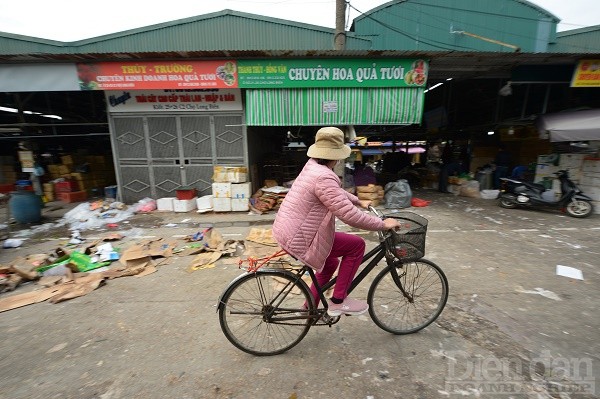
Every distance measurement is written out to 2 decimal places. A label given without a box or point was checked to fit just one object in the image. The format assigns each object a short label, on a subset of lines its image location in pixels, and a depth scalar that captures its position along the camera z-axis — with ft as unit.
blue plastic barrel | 21.59
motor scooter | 22.34
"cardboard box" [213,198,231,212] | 24.35
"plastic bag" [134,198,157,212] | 25.50
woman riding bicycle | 6.64
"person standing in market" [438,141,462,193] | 34.04
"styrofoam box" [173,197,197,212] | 24.98
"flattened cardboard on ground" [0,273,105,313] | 10.92
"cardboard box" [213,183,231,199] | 24.20
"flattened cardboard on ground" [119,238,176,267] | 14.20
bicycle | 7.51
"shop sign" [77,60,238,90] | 22.81
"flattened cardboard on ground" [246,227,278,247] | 17.08
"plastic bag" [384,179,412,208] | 25.95
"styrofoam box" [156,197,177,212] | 25.34
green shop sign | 23.29
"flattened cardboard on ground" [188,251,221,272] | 13.94
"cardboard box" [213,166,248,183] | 24.49
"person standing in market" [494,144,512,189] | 32.73
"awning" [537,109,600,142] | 22.29
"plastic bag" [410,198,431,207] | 26.76
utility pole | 24.67
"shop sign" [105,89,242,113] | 25.34
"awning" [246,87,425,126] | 24.14
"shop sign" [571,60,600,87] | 23.73
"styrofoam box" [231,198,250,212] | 24.35
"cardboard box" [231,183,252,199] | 24.26
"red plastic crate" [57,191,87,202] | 30.22
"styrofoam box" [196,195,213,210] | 25.07
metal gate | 26.04
